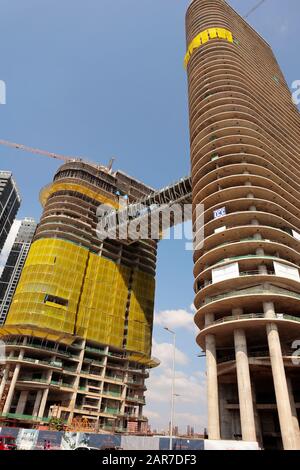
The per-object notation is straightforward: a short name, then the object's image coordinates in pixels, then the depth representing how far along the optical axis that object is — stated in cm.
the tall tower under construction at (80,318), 7325
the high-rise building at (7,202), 17612
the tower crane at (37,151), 16588
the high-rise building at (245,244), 4372
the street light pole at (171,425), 3136
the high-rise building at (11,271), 18736
